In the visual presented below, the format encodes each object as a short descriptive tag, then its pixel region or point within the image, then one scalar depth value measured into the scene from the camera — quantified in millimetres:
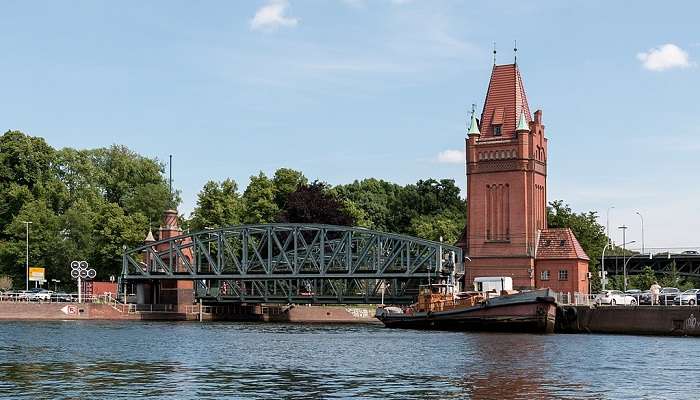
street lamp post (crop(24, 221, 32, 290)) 135000
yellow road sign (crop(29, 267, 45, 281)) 136500
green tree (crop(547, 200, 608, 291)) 128625
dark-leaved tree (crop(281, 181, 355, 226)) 138450
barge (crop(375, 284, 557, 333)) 88250
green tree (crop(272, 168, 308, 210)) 153000
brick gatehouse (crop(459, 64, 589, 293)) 109000
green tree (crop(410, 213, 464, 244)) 168750
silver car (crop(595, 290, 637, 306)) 93438
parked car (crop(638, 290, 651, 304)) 92812
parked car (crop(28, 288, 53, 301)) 121250
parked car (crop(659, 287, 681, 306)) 88375
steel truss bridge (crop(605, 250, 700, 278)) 145125
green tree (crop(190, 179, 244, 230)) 149125
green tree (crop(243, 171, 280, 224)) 148875
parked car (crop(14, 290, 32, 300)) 120094
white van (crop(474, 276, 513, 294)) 103612
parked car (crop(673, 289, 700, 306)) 88312
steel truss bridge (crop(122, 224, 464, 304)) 112538
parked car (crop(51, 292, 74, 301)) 121831
